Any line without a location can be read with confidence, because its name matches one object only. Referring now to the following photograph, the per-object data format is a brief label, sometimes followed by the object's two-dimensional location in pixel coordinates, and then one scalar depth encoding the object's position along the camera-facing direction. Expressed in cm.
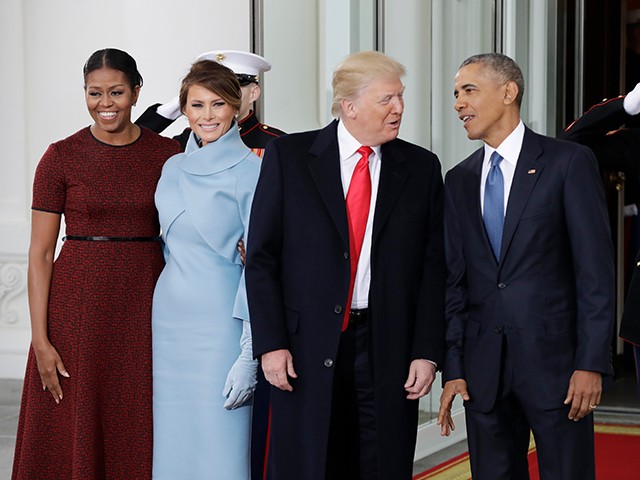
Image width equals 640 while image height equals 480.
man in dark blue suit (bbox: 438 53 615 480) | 456
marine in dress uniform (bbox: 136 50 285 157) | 628
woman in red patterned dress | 520
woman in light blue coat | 499
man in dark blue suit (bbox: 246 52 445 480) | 462
